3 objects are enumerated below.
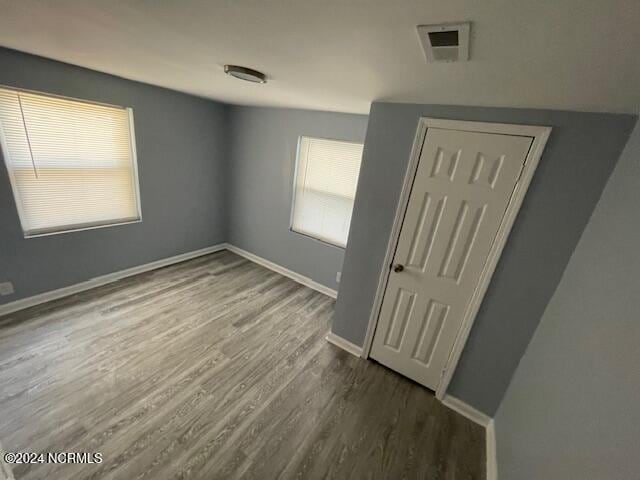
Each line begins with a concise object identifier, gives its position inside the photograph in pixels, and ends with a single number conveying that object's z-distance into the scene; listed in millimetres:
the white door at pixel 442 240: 1558
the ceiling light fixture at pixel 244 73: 1430
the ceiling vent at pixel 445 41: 662
